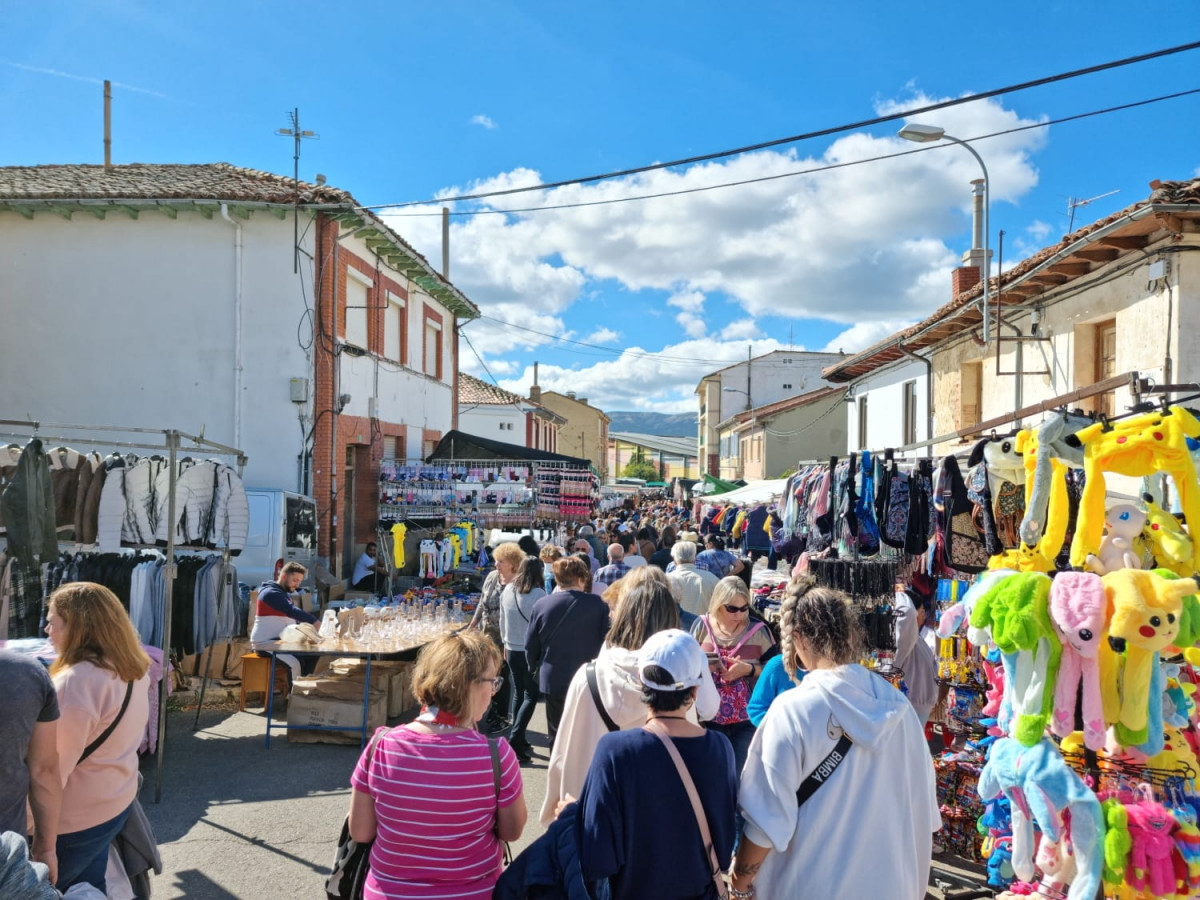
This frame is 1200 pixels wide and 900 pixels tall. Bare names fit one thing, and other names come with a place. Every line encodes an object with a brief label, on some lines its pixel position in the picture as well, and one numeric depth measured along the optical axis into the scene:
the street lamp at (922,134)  8.79
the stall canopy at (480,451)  15.55
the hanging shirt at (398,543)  13.97
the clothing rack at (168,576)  5.96
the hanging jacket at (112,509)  7.85
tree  80.62
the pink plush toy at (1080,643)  3.59
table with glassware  7.45
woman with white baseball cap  2.64
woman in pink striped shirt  2.89
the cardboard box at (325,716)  7.44
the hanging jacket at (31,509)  6.70
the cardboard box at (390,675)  7.88
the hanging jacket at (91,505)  7.95
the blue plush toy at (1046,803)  3.58
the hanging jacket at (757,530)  14.74
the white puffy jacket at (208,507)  8.30
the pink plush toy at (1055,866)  3.68
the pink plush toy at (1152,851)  3.54
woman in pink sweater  3.61
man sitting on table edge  8.05
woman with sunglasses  4.61
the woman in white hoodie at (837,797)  2.75
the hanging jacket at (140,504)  8.05
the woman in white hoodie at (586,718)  3.72
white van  11.92
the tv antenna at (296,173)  14.02
